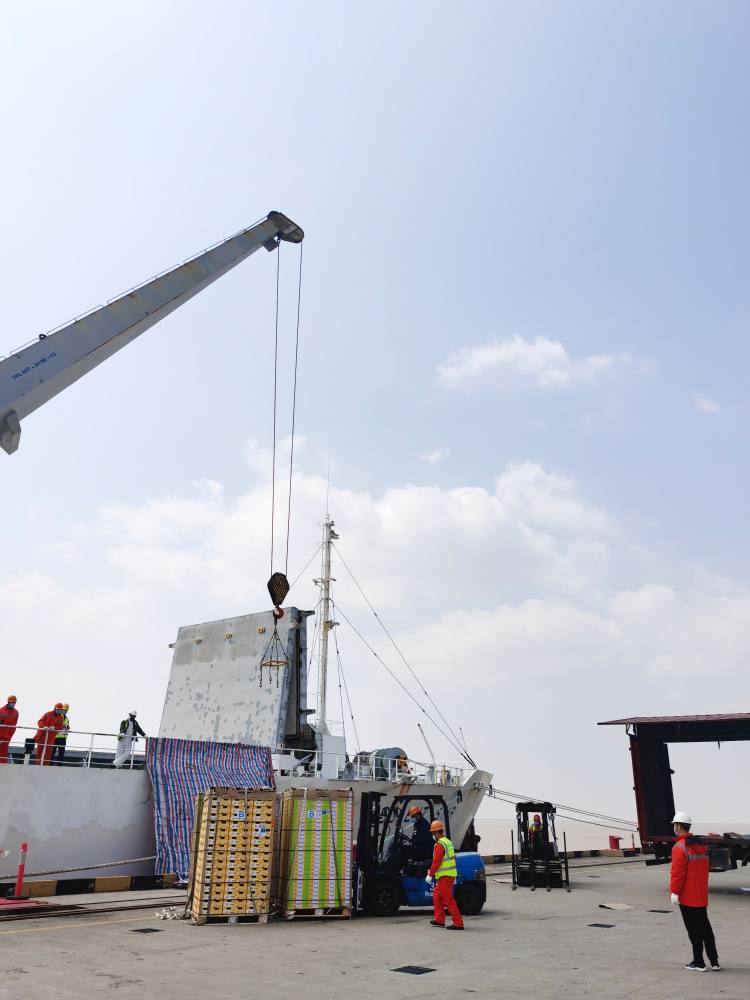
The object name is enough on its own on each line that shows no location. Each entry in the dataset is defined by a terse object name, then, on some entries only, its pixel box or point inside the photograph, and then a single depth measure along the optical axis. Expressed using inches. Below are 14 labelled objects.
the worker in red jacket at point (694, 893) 299.9
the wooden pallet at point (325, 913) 438.6
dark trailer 735.3
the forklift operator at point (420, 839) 481.4
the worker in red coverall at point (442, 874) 416.2
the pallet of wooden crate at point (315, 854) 439.5
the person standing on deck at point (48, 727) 611.8
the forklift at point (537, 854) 672.4
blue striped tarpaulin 622.8
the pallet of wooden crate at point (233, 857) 418.2
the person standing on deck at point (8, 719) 599.2
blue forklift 464.4
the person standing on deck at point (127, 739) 671.9
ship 556.4
